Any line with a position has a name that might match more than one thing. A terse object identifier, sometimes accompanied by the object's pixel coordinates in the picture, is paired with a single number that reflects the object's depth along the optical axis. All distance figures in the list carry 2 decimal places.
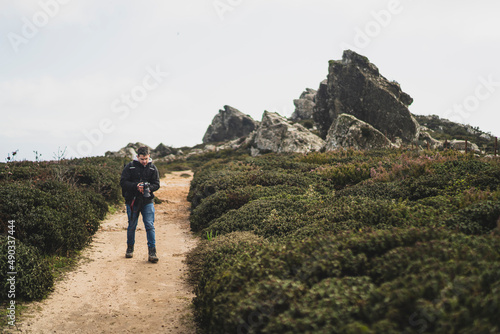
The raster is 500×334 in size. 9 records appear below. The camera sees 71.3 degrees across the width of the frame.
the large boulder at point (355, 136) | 25.33
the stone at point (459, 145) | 28.32
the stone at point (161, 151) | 57.25
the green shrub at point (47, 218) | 7.05
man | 7.77
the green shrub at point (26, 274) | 5.34
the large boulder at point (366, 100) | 30.84
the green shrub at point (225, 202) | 10.70
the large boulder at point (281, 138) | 30.00
